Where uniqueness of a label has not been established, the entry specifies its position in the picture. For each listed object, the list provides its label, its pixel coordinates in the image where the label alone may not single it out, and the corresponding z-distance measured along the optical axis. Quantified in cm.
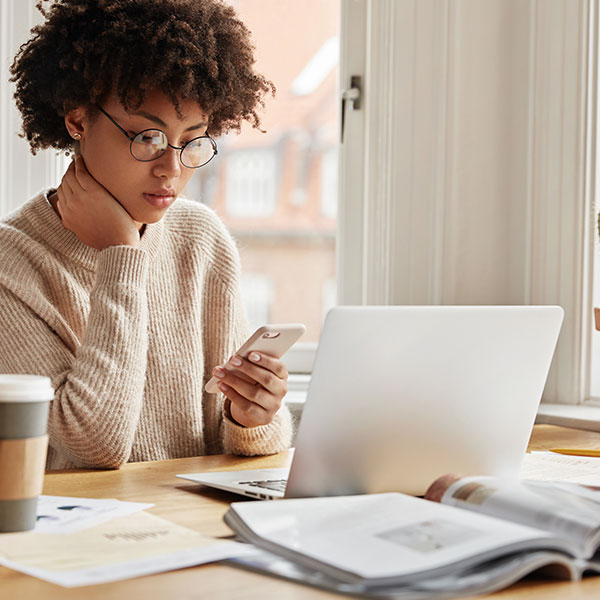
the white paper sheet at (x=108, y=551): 139
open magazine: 136
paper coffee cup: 145
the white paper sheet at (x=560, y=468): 176
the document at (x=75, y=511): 151
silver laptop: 155
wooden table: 137
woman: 193
